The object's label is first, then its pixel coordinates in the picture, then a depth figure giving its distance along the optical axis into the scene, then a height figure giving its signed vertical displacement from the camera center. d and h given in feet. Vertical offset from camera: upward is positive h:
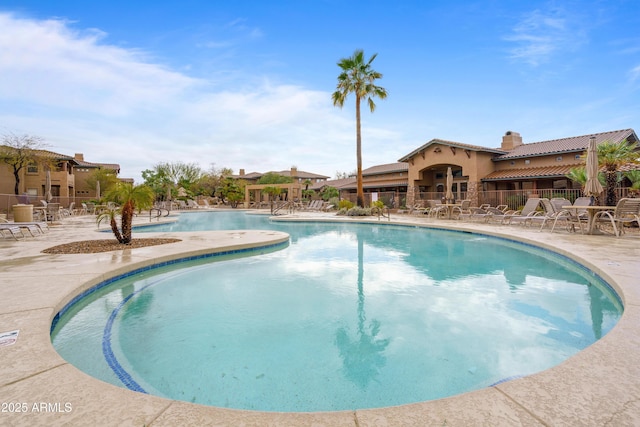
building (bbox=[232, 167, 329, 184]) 187.44 +17.03
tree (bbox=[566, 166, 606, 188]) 46.97 +3.84
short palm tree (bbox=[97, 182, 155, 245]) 26.10 +0.37
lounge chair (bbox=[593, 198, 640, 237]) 29.40 -0.80
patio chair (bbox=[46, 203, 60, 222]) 49.84 -0.92
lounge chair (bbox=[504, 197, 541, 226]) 42.16 -1.41
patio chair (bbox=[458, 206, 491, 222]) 48.38 -1.93
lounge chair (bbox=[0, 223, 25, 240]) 30.27 -2.26
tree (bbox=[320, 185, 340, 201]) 120.67 +4.13
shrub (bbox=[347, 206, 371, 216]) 66.84 -1.63
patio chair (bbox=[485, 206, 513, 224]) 46.85 -1.83
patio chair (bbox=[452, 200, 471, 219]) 56.59 -1.00
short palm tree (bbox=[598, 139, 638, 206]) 40.06 +5.32
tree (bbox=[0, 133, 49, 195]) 75.92 +12.81
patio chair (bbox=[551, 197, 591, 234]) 34.04 -1.32
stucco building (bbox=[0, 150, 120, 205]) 82.74 +8.25
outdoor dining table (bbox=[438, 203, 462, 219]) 56.59 -1.31
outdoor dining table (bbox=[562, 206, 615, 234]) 32.06 -1.92
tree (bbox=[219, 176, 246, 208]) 129.59 +5.24
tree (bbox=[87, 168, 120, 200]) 120.25 +10.21
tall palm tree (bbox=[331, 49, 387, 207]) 74.18 +28.20
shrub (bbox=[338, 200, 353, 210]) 74.50 -0.20
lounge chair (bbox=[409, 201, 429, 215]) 66.64 -1.28
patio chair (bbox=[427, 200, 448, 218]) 58.67 -1.21
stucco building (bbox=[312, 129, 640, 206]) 66.33 +8.86
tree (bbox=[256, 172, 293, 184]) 172.86 +13.69
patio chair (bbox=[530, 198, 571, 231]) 36.71 -0.63
